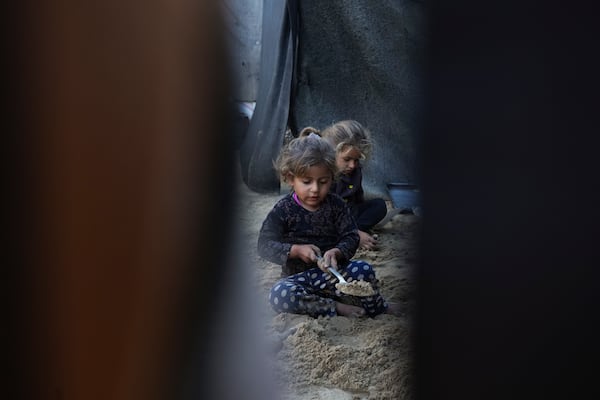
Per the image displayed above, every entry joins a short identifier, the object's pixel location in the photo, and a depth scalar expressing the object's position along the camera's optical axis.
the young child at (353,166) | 6.82
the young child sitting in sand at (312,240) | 5.06
